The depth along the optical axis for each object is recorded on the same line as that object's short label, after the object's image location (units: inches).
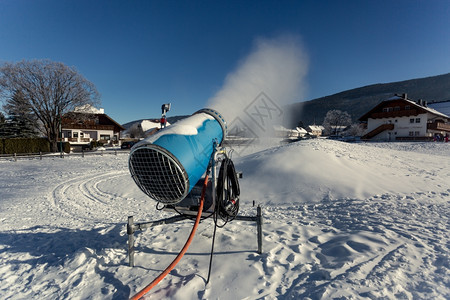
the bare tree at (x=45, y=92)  1079.0
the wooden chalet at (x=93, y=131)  1754.2
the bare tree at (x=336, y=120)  3169.3
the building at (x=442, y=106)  2032.5
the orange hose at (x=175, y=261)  95.2
